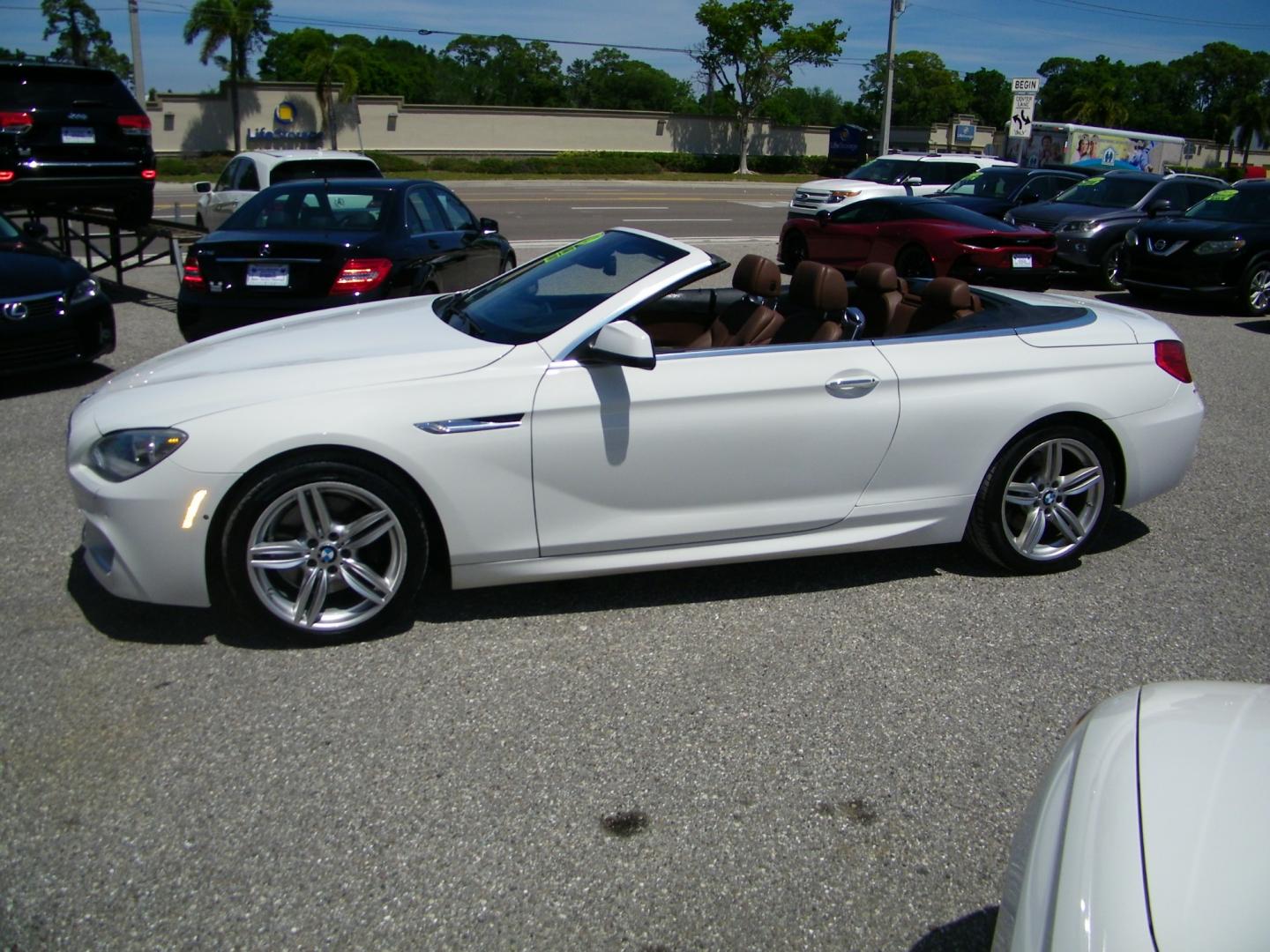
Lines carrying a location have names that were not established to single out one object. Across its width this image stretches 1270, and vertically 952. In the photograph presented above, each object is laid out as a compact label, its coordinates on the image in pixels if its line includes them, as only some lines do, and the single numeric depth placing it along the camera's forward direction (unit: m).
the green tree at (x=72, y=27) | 69.94
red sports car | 13.13
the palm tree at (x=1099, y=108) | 86.81
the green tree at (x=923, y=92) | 97.56
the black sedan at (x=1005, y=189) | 17.44
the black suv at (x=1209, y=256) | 12.77
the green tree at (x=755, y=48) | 52.66
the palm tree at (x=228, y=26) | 50.12
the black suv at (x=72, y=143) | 10.84
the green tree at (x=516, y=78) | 100.06
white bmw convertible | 3.79
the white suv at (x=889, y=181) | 20.19
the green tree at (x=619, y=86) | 105.88
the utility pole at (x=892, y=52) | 40.34
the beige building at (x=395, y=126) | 48.66
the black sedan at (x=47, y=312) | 7.34
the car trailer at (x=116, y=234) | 11.14
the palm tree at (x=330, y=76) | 49.31
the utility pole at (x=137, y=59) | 30.27
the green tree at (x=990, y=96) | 123.88
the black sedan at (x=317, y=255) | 8.05
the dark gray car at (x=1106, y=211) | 14.86
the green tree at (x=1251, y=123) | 78.69
